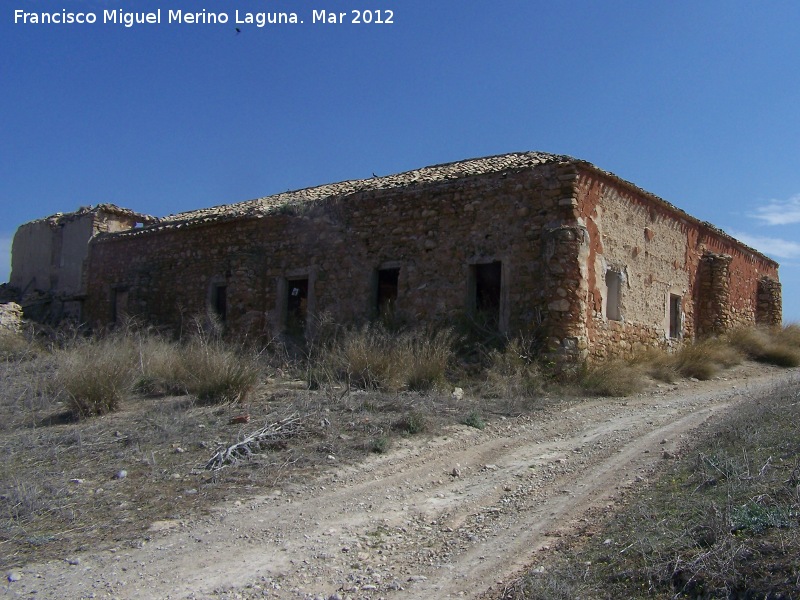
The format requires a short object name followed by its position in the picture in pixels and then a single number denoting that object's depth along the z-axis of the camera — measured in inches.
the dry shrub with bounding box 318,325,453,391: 370.6
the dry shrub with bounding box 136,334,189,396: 374.6
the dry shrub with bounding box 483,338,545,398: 374.3
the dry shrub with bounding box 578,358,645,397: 394.0
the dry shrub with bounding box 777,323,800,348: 604.1
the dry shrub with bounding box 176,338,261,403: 342.3
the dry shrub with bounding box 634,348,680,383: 447.8
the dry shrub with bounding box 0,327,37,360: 510.0
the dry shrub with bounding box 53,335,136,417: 326.0
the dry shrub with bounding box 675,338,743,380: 470.0
